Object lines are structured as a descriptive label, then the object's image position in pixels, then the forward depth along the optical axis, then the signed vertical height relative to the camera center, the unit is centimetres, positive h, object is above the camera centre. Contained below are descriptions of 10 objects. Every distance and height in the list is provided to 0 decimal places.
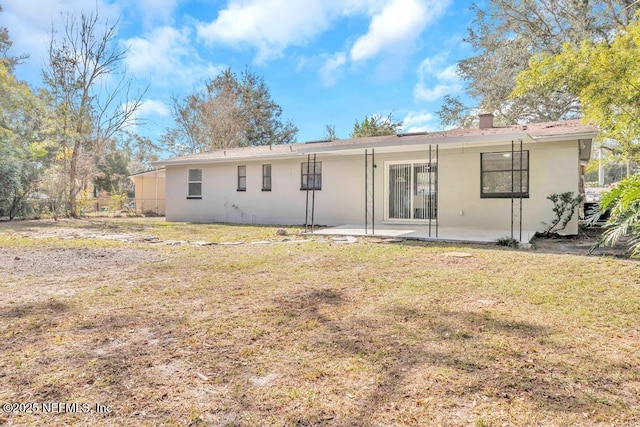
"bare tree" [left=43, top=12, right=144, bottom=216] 1502 +517
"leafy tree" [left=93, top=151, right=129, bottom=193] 3092 +307
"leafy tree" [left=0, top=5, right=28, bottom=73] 1873 +825
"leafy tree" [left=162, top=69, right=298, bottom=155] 2498 +650
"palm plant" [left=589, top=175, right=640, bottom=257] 303 -1
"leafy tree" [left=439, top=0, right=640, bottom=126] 1446 +723
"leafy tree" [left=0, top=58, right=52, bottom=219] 1364 +244
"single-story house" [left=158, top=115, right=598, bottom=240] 893 +86
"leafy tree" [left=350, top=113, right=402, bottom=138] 2454 +567
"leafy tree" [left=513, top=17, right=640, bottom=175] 691 +266
